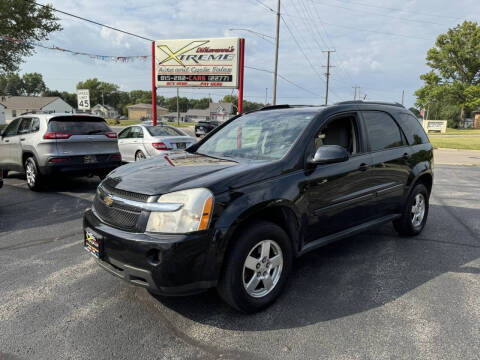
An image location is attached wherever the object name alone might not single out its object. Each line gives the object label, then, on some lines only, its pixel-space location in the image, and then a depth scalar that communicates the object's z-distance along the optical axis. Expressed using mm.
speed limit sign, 17906
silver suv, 7441
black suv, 2592
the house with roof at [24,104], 81188
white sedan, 10930
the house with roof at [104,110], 117312
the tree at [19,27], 23703
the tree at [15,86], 121500
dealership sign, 14234
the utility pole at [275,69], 25386
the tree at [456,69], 61250
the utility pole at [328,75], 52088
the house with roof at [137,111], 126312
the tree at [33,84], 129500
